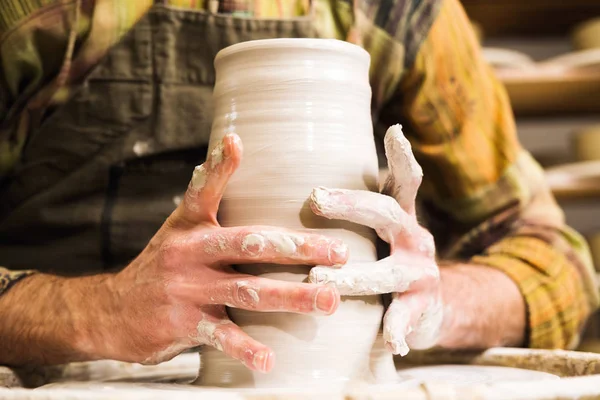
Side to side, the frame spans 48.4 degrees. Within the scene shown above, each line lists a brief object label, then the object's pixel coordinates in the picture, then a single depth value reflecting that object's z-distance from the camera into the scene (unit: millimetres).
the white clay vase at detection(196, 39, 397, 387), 525
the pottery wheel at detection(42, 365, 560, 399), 520
